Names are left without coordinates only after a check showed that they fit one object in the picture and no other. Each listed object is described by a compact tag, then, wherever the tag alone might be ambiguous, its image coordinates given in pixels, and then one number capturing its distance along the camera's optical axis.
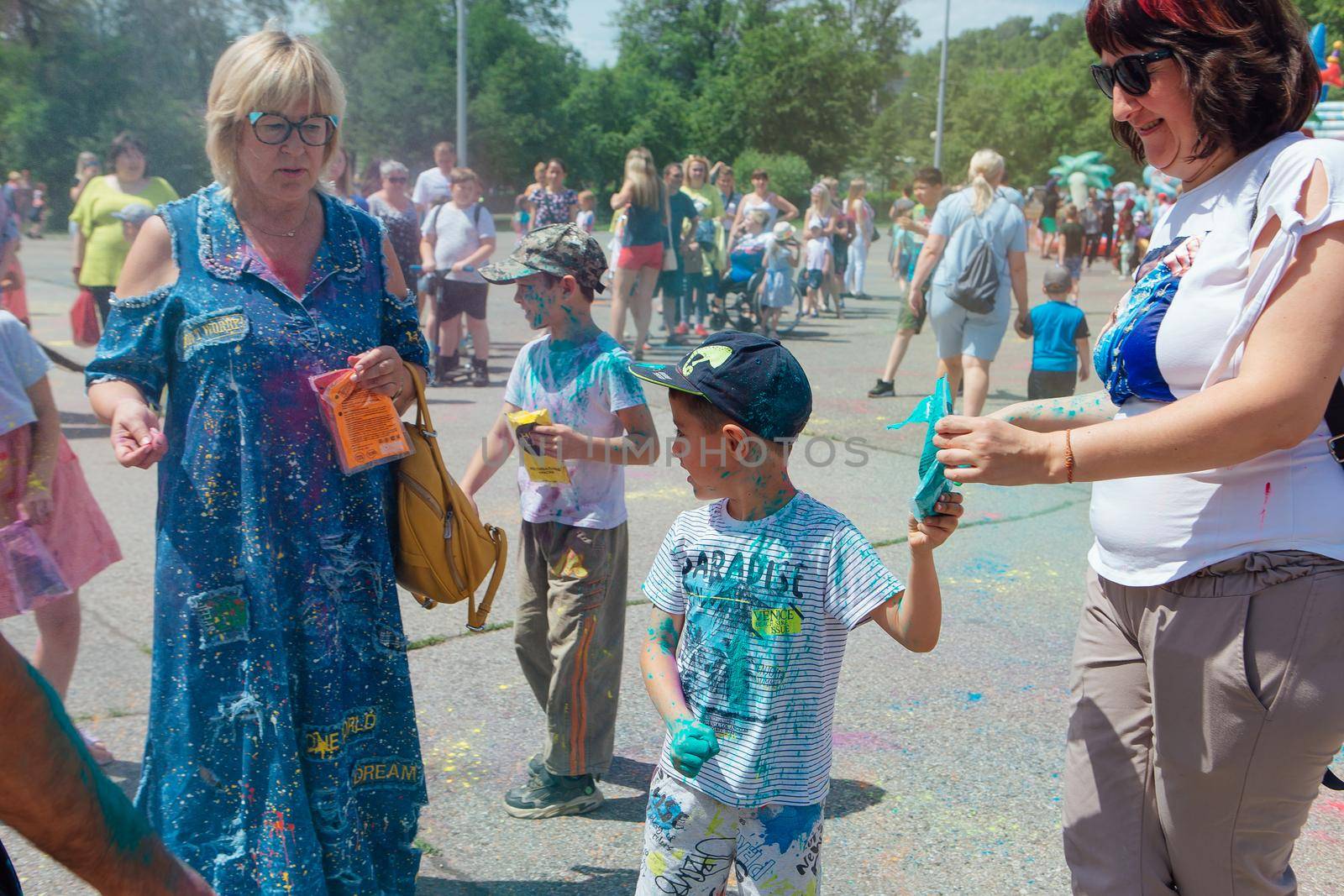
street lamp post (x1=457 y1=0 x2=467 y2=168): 21.08
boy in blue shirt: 8.36
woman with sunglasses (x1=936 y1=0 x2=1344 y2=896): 1.87
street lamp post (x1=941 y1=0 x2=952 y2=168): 35.53
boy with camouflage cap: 3.46
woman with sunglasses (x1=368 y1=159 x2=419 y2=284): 9.67
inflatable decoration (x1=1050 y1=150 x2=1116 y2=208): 32.53
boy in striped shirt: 2.32
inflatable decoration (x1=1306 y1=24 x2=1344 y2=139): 16.34
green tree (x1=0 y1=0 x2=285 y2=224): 39.34
